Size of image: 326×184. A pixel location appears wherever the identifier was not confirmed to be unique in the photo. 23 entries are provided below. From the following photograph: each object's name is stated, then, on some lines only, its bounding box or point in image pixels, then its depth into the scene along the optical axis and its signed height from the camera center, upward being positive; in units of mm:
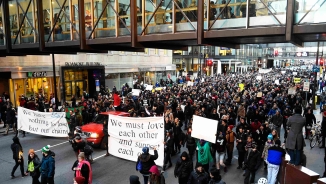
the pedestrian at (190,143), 9227 -2727
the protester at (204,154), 7822 -2659
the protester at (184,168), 6578 -2569
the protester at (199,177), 5680 -2422
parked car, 10953 -2846
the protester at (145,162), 6887 -2551
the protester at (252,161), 7430 -2737
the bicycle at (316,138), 11484 -3211
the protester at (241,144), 8562 -2558
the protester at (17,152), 8328 -2749
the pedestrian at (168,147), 8984 -2785
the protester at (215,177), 5293 -2258
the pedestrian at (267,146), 7808 -2395
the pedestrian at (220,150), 8578 -2814
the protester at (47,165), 6824 -2585
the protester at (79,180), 5547 -2411
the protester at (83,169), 6430 -2523
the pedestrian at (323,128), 10914 -2632
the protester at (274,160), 6988 -2533
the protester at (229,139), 9141 -2567
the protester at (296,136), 7859 -2115
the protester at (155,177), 6109 -2601
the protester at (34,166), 7200 -2756
